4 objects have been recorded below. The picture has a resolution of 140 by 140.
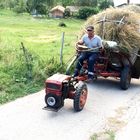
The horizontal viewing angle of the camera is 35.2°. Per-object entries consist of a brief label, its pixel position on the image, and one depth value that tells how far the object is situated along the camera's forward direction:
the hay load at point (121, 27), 6.09
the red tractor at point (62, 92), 4.62
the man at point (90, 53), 5.70
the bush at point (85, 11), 31.22
